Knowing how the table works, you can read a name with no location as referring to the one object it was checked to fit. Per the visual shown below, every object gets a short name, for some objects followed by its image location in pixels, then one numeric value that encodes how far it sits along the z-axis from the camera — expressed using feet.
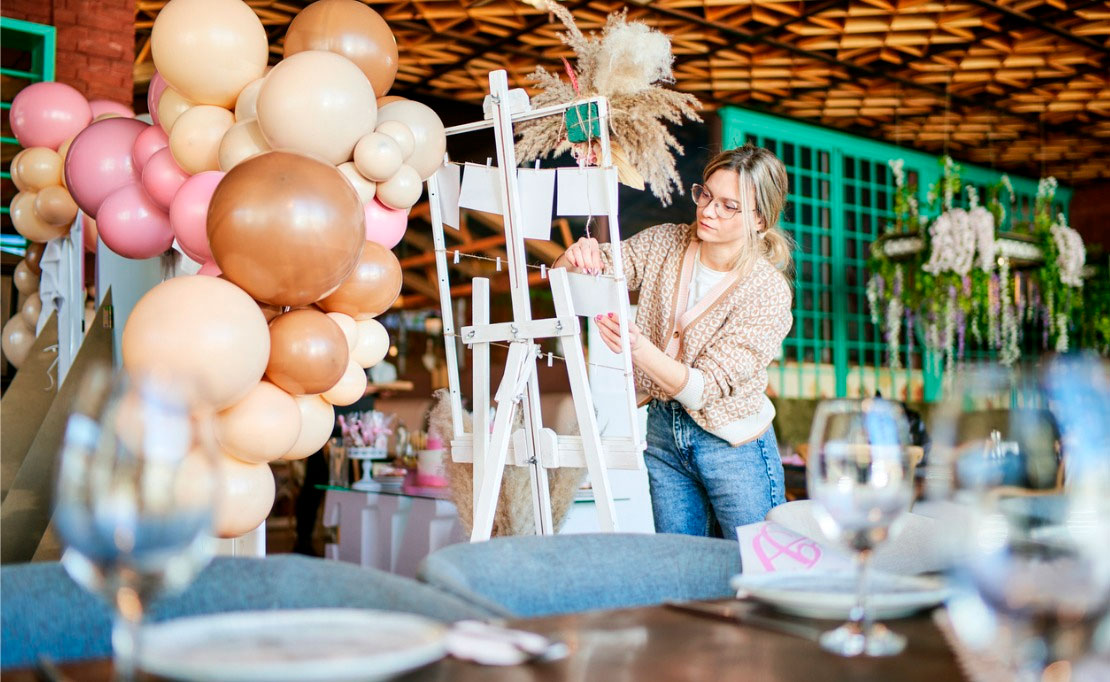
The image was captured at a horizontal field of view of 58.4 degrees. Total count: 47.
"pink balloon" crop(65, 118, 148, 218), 9.23
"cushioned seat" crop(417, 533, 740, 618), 3.65
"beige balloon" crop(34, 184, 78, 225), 10.70
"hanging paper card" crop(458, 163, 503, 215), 7.96
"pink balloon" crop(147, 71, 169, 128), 8.93
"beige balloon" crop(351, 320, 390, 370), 8.48
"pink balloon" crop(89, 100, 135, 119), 11.59
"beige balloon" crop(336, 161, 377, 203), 7.59
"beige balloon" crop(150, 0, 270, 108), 7.57
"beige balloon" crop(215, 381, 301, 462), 6.61
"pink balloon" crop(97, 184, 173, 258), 8.43
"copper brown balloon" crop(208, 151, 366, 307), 6.20
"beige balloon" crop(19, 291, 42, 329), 12.16
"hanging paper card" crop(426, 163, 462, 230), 8.41
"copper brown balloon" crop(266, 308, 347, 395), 6.81
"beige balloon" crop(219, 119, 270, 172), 7.38
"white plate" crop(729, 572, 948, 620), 2.98
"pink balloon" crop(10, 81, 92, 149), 10.99
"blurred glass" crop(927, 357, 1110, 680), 1.94
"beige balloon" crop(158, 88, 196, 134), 8.27
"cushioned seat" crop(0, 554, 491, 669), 3.00
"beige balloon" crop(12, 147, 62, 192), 10.83
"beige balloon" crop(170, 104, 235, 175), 7.66
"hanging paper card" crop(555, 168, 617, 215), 7.28
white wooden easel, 7.22
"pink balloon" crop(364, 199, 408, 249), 8.14
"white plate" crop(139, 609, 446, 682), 2.02
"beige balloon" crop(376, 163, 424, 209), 7.89
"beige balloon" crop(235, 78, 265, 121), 7.75
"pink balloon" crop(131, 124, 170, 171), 8.75
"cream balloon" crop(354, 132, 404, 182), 7.45
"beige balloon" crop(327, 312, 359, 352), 7.89
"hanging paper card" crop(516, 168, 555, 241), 7.67
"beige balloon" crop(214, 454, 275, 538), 6.86
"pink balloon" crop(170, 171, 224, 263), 7.38
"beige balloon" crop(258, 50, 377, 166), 7.00
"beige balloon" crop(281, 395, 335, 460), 7.45
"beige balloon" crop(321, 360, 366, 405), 7.95
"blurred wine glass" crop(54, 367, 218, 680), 2.13
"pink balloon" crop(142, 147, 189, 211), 8.09
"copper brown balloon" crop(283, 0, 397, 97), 8.00
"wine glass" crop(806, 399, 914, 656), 2.77
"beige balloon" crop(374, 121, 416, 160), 7.71
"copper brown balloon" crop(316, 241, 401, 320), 7.79
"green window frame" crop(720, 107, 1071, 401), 23.04
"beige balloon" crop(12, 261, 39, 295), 12.44
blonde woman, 7.11
